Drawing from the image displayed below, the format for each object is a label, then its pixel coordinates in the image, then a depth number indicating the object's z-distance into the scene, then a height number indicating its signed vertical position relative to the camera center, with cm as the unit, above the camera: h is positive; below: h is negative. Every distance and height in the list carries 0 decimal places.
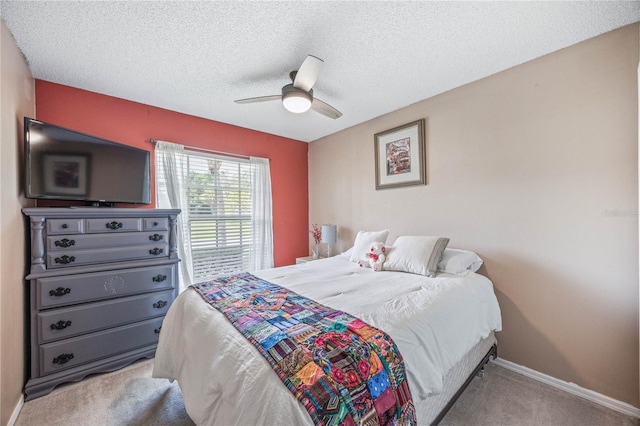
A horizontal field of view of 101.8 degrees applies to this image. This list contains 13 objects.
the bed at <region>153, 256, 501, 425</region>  101 -67
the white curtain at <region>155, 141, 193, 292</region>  302 +28
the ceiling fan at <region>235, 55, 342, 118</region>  183 +96
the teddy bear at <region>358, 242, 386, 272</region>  251 -47
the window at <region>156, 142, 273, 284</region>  311 +9
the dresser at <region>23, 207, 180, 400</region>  197 -62
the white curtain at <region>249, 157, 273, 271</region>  380 -7
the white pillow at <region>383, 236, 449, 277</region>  227 -42
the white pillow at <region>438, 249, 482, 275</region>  222 -47
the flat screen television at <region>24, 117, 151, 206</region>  199 +42
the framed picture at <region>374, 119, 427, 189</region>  290 +64
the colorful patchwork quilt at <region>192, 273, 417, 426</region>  91 -60
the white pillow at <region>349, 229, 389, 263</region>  280 -35
